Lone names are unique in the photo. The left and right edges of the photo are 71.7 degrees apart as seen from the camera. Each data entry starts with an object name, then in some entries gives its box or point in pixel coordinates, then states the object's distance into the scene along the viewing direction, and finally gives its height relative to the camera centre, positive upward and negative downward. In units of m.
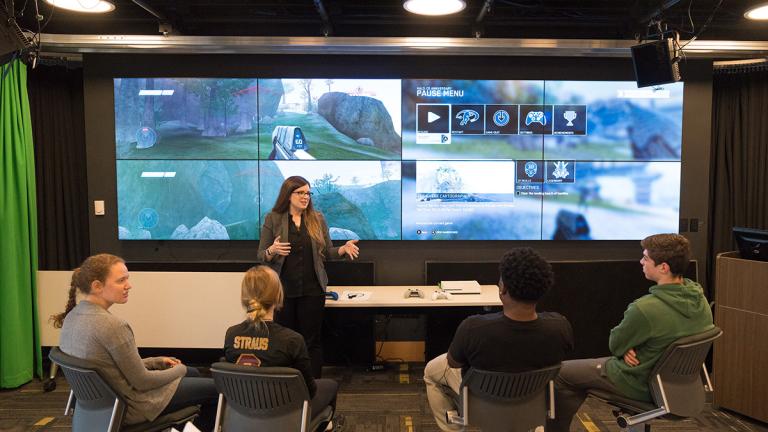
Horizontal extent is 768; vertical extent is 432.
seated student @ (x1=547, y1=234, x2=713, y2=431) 2.41 -0.62
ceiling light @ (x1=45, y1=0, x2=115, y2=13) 3.43 +1.24
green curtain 3.90 -0.31
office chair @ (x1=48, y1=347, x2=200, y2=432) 2.16 -0.87
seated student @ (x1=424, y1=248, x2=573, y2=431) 2.14 -0.56
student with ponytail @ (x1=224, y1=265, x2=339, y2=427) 2.19 -0.60
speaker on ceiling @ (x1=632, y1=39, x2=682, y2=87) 3.72 +0.93
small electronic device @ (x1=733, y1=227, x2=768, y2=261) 3.41 -0.33
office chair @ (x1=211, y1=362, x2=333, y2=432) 2.07 -0.82
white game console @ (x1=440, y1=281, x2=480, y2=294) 3.97 -0.71
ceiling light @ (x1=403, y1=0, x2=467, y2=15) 3.42 +1.23
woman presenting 3.54 -0.44
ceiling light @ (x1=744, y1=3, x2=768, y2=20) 3.56 +1.24
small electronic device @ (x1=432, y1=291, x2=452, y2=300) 3.83 -0.74
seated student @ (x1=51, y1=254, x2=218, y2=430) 2.24 -0.65
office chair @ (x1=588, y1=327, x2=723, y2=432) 2.36 -0.87
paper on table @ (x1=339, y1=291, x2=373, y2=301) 3.87 -0.76
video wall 4.42 +0.32
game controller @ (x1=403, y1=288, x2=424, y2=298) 3.92 -0.74
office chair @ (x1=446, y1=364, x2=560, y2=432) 2.16 -0.87
